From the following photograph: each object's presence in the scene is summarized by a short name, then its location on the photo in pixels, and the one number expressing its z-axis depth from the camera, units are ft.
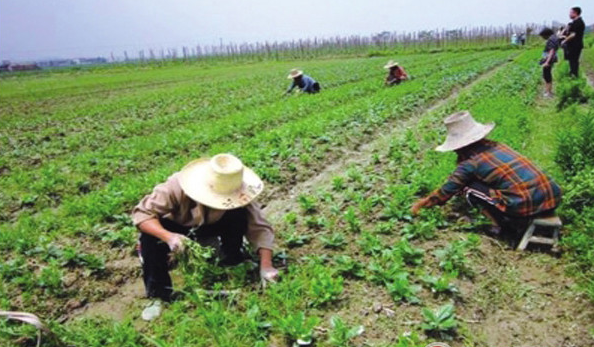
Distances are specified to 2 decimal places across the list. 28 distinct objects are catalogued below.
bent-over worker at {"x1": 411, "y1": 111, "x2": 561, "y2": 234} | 15.15
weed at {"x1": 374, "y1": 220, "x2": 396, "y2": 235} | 16.70
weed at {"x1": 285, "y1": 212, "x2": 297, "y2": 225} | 18.69
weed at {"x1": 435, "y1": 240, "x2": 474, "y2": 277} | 13.69
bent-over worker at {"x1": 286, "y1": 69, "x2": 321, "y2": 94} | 55.31
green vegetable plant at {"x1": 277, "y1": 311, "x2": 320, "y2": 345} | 10.80
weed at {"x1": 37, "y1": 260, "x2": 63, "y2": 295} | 14.52
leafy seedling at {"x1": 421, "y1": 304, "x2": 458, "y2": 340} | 10.90
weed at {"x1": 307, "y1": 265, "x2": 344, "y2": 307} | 12.32
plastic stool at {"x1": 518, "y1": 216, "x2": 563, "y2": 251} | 14.97
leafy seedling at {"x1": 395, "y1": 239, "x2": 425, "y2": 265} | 14.28
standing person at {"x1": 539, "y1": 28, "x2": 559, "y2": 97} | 41.91
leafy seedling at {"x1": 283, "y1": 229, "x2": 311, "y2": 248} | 16.48
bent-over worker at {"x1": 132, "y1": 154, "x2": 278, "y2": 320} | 11.98
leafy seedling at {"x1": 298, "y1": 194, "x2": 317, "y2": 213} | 19.80
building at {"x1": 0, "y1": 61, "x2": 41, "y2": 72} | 253.06
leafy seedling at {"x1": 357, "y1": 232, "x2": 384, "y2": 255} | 15.10
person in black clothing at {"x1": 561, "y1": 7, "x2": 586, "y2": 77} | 39.76
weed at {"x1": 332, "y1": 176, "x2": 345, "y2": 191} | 22.27
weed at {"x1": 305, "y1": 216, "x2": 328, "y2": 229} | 17.99
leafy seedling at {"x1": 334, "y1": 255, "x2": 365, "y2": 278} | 13.79
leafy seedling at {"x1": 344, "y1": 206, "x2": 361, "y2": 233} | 17.34
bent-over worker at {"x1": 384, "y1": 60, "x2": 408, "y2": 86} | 60.31
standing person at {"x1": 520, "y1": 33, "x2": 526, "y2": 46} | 166.04
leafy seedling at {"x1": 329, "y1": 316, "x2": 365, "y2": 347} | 10.60
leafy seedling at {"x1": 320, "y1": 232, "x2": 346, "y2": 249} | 15.88
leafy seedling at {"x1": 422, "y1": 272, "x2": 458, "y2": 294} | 12.45
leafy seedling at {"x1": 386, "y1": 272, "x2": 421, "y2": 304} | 12.23
